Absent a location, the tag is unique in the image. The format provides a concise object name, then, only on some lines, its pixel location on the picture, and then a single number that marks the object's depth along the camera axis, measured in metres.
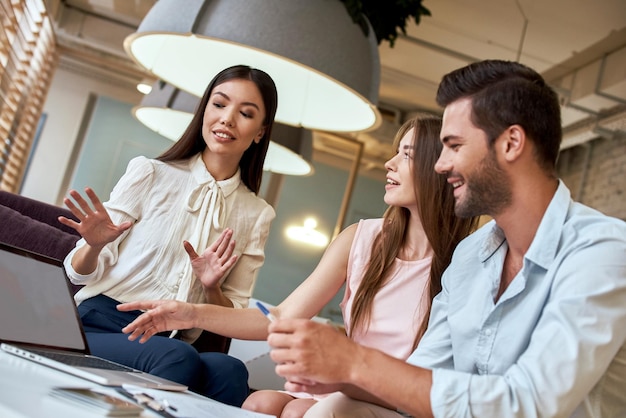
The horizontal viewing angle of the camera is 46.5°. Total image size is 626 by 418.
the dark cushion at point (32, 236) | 2.43
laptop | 1.15
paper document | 1.06
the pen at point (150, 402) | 1.01
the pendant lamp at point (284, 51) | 2.22
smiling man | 1.12
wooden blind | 4.70
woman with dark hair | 1.83
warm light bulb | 8.30
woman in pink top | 1.81
